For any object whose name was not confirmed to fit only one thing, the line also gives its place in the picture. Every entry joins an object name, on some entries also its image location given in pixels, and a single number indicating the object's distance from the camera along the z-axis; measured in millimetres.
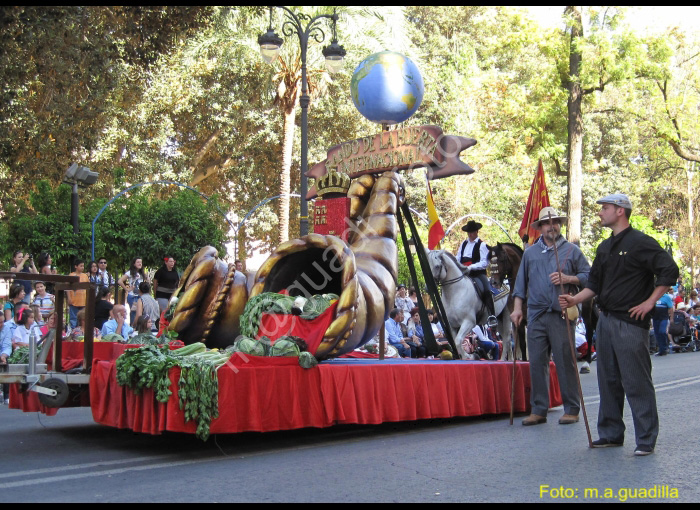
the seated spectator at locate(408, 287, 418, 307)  20406
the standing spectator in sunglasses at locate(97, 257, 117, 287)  16844
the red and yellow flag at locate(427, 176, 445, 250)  13206
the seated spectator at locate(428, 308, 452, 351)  16675
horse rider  14539
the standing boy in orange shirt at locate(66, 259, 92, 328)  15125
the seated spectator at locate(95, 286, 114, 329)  14680
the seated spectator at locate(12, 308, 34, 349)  12461
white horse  14141
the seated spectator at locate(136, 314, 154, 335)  12715
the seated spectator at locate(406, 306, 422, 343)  17597
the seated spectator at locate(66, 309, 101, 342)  10180
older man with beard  9219
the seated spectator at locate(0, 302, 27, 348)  12367
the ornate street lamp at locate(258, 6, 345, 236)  17484
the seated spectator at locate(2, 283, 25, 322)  13870
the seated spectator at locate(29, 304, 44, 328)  13842
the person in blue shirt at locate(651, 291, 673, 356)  22312
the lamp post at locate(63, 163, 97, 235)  18125
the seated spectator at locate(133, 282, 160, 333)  15158
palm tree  27250
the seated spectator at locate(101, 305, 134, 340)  13656
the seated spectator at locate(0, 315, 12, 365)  12195
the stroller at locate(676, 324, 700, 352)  24620
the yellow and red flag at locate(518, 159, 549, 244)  12438
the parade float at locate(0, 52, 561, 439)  7617
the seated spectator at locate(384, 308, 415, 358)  15984
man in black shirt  7324
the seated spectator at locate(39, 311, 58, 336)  8377
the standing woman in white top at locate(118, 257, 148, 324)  17500
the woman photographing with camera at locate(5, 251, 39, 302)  14375
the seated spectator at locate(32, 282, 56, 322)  14164
